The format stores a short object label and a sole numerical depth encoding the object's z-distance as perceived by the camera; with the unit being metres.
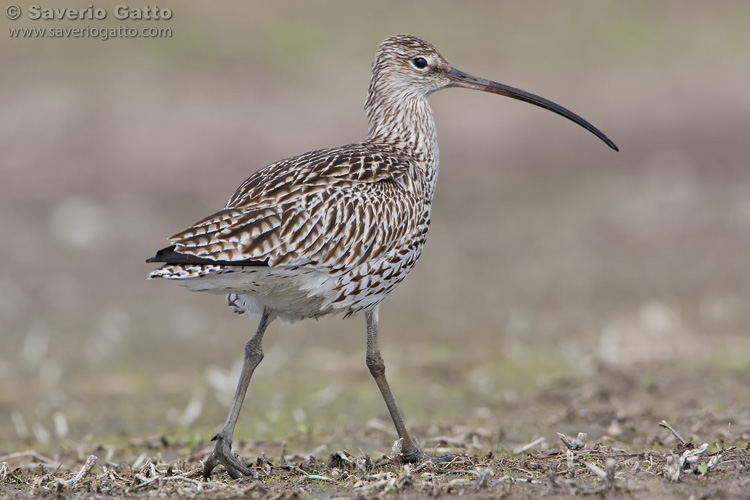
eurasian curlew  11.95
